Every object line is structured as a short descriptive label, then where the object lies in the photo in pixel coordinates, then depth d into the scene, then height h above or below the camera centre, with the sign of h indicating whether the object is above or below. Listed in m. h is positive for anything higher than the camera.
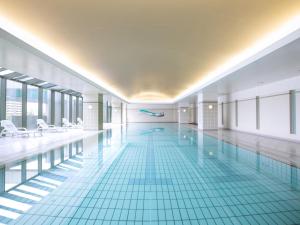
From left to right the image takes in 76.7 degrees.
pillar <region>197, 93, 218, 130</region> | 12.52 +0.00
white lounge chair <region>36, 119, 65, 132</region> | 10.19 -0.60
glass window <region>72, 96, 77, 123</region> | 16.13 +0.40
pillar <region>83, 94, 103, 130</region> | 12.53 +0.17
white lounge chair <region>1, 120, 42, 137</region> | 8.06 -0.58
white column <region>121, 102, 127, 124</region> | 22.55 +0.16
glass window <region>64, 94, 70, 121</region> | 14.68 +0.61
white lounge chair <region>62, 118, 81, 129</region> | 12.66 -0.69
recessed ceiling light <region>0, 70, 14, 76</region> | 8.16 +1.85
